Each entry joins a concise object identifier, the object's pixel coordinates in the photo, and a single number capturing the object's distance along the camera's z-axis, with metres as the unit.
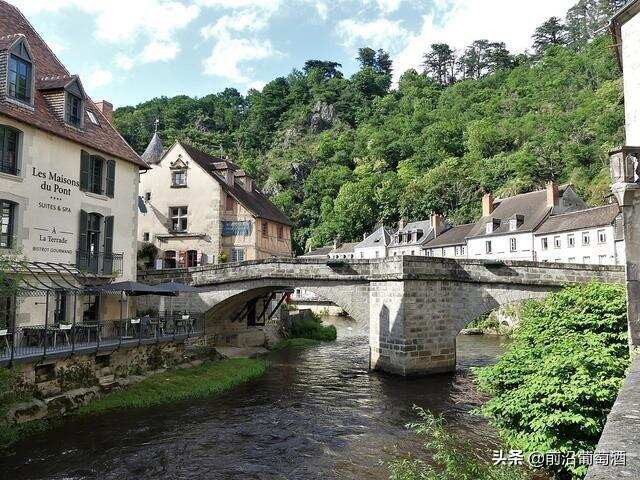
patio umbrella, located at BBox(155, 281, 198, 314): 20.47
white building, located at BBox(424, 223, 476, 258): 53.98
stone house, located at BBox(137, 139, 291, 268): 32.47
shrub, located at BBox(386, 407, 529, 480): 6.44
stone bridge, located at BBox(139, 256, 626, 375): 21.39
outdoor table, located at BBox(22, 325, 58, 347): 15.04
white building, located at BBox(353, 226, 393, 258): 67.38
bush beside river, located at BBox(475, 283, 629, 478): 8.12
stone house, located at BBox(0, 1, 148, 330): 16.83
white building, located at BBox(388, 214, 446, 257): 61.78
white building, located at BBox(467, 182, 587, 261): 45.34
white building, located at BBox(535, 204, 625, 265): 36.72
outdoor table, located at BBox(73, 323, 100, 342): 16.33
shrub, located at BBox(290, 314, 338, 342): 36.50
